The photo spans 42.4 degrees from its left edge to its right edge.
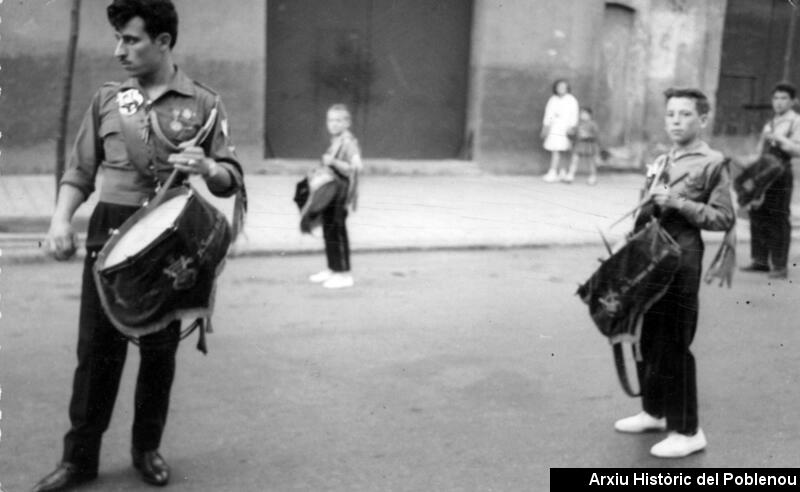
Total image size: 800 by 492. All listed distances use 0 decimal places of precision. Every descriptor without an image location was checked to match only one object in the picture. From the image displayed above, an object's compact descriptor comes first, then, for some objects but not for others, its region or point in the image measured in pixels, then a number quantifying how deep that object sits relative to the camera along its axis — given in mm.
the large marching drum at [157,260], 3650
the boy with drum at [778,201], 8445
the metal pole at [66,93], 9039
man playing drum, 3773
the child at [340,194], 7660
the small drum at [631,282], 4359
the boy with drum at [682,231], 4398
